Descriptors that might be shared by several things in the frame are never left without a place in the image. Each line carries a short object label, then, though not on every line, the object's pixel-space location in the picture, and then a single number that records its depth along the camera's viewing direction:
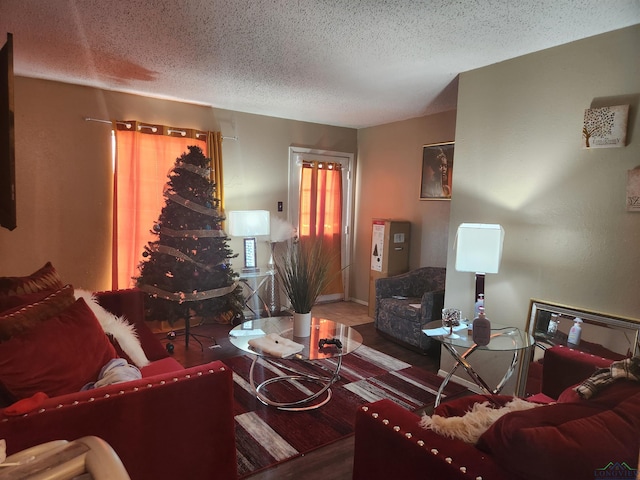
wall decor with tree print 2.25
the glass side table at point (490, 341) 2.44
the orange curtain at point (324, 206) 5.43
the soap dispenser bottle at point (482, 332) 2.48
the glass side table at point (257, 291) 4.92
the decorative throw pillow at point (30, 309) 1.53
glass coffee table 2.54
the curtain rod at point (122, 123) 3.91
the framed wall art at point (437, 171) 4.50
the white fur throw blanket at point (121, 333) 2.18
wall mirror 2.28
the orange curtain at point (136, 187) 4.08
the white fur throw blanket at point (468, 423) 1.22
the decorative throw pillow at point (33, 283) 2.04
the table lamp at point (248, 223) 4.36
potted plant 2.57
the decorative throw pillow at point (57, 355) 1.50
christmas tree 3.76
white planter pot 2.71
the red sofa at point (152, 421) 1.37
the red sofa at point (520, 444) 0.95
